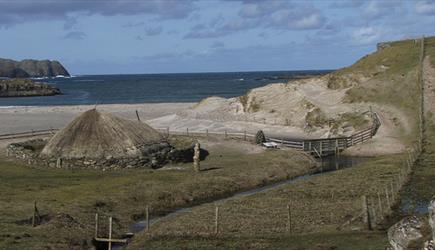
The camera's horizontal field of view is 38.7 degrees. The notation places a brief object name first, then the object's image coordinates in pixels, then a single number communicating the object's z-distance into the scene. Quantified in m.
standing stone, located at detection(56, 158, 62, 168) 57.34
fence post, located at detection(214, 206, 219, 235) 32.47
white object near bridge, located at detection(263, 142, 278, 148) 70.89
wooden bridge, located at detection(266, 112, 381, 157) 71.31
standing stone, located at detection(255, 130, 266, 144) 73.94
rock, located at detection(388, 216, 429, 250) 17.69
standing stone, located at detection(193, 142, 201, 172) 55.88
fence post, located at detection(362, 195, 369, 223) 32.12
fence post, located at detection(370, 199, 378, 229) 32.62
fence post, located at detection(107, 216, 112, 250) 31.02
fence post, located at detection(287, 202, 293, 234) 31.83
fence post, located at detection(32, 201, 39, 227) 34.58
